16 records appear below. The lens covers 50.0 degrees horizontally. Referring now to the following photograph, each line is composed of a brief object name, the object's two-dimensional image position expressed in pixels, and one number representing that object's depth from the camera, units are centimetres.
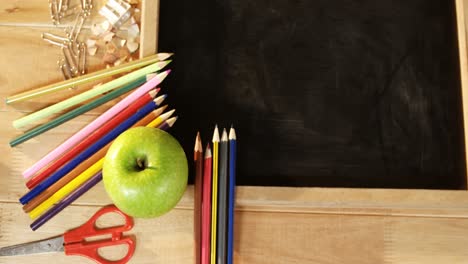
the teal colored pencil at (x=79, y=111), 70
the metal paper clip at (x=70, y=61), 74
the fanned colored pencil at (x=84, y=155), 69
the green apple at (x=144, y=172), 60
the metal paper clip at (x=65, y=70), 74
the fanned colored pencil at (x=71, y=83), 71
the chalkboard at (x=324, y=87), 69
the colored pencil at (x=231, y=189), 66
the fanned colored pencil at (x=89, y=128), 70
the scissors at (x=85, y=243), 69
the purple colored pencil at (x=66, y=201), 69
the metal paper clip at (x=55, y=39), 75
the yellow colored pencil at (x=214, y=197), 67
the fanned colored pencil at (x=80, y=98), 70
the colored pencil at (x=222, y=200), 67
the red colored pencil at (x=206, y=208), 67
